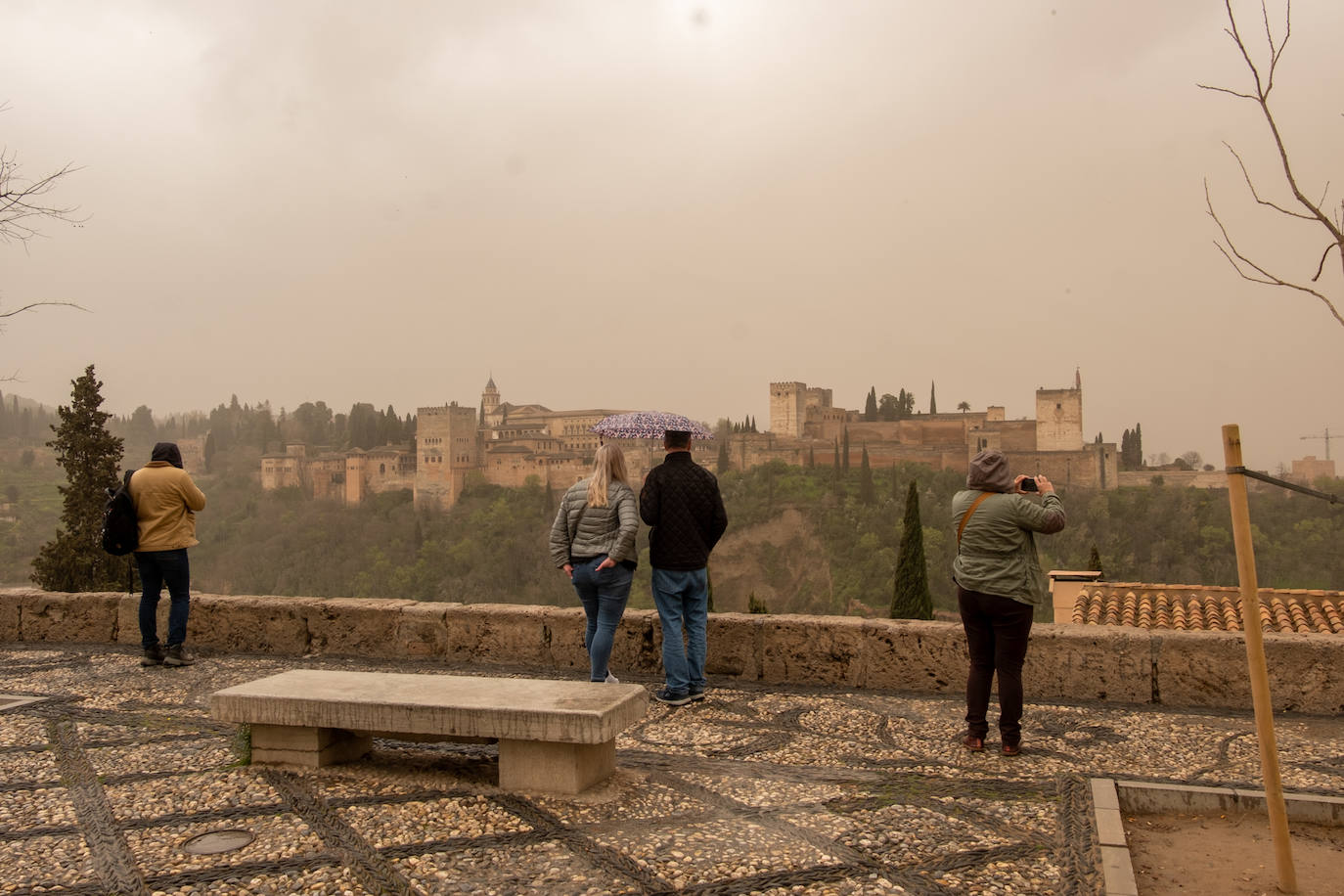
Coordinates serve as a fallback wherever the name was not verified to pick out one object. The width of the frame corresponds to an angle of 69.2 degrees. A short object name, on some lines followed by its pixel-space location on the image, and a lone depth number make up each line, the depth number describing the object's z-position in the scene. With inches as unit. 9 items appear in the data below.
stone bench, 143.6
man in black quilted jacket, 209.6
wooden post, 103.4
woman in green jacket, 168.1
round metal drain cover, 125.0
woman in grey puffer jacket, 205.3
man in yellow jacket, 248.5
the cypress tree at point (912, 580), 787.4
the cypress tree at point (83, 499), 590.2
